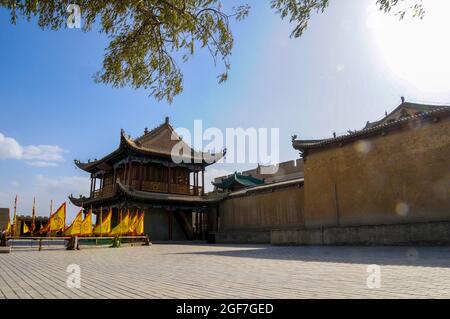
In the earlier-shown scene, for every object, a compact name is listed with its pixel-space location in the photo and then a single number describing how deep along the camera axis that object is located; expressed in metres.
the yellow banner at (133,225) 22.88
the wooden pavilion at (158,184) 27.05
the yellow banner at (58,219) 18.98
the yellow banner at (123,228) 21.65
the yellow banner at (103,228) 21.03
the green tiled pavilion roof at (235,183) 32.34
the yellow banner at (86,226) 19.86
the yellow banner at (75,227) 19.11
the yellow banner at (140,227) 23.59
